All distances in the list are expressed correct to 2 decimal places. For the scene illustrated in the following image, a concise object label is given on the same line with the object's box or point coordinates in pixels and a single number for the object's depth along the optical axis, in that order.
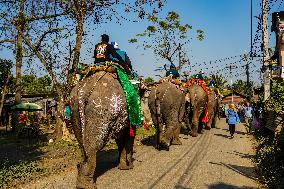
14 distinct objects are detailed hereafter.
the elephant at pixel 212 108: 20.15
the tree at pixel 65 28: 16.11
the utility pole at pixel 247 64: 57.17
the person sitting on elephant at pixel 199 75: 20.86
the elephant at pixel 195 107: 16.94
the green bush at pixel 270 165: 7.46
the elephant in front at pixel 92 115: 6.74
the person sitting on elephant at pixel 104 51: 8.35
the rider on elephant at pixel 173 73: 14.10
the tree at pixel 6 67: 25.95
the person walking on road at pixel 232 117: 17.36
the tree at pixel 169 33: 38.34
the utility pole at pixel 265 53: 18.34
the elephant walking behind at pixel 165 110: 11.76
